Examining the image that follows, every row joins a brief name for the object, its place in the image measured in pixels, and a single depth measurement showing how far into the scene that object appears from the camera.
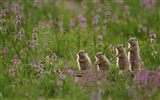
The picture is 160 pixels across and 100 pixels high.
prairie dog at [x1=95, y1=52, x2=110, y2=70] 16.39
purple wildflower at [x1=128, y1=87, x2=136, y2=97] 12.87
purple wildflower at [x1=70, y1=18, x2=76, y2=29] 21.75
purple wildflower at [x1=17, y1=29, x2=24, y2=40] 16.97
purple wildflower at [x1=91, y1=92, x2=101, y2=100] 12.32
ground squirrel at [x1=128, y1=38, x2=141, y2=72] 16.03
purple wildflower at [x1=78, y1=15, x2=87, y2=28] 21.52
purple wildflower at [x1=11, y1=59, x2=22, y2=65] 14.67
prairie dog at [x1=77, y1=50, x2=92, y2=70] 16.84
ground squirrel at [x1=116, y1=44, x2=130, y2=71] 16.27
